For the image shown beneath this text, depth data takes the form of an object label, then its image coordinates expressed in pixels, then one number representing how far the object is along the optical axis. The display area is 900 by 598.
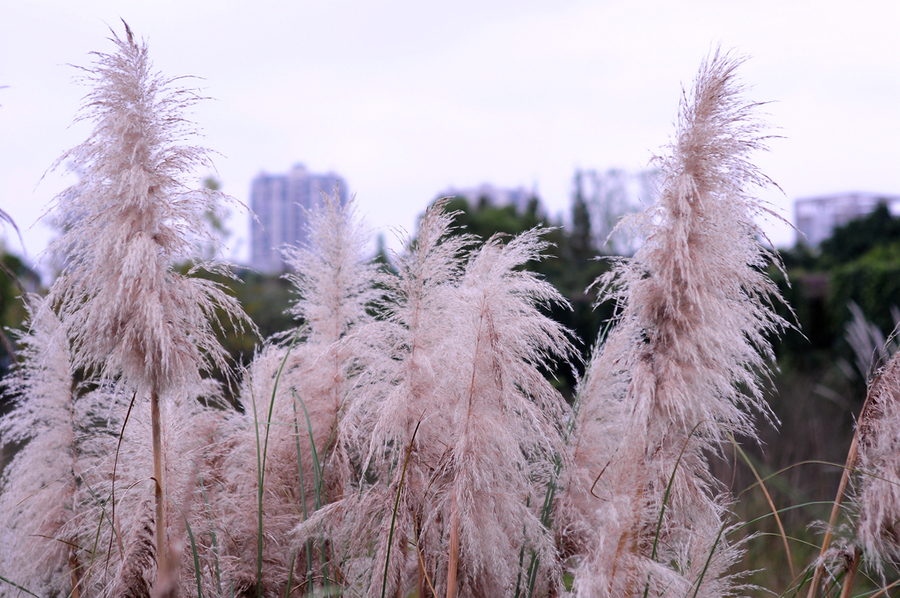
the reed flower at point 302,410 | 2.13
